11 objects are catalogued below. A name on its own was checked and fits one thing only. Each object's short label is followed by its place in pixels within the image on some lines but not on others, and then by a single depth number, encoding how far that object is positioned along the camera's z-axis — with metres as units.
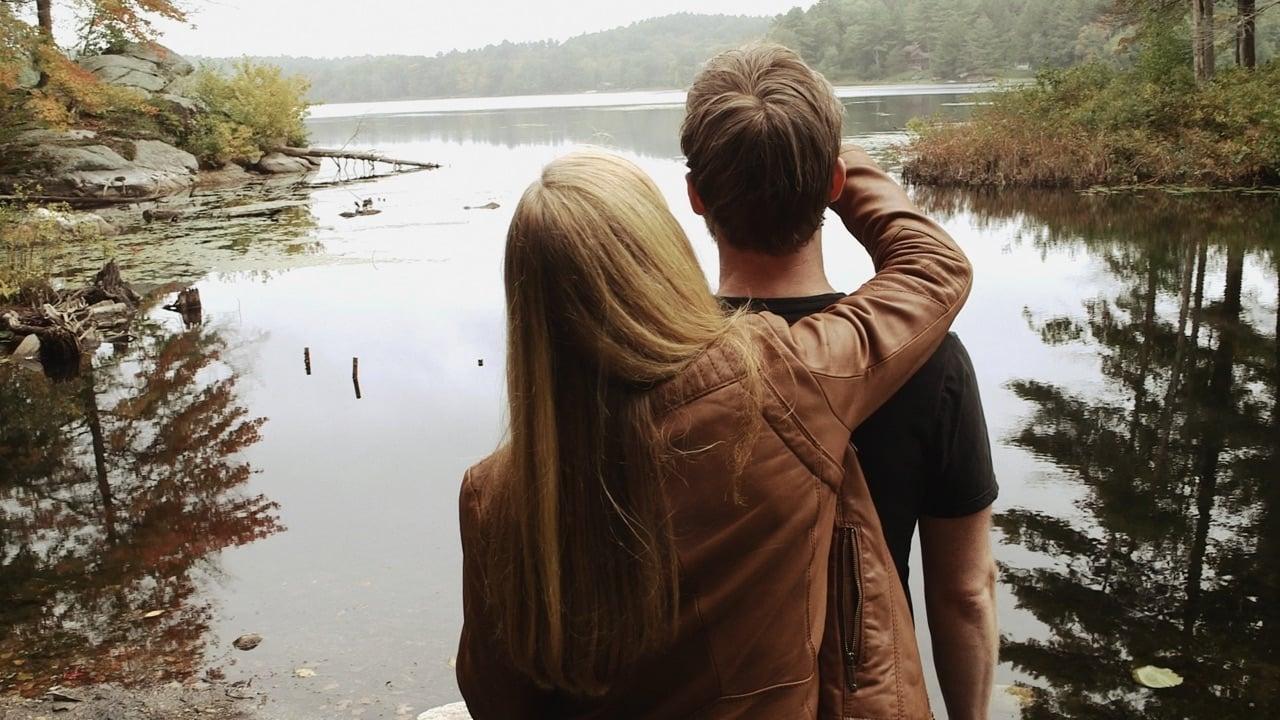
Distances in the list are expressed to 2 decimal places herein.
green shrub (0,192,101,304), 11.00
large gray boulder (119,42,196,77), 29.84
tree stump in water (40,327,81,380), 10.20
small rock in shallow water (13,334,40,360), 10.34
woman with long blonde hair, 1.22
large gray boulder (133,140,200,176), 25.06
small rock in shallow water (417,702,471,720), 3.79
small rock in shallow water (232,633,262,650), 4.82
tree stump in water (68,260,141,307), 12.28
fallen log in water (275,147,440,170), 30.77
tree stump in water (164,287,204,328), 12.13
